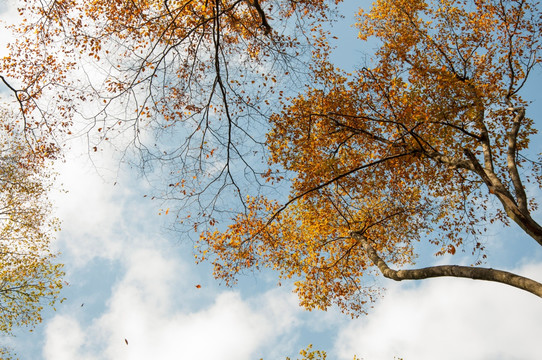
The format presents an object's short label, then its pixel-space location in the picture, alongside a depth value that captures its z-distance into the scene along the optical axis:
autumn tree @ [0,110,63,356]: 13.84
